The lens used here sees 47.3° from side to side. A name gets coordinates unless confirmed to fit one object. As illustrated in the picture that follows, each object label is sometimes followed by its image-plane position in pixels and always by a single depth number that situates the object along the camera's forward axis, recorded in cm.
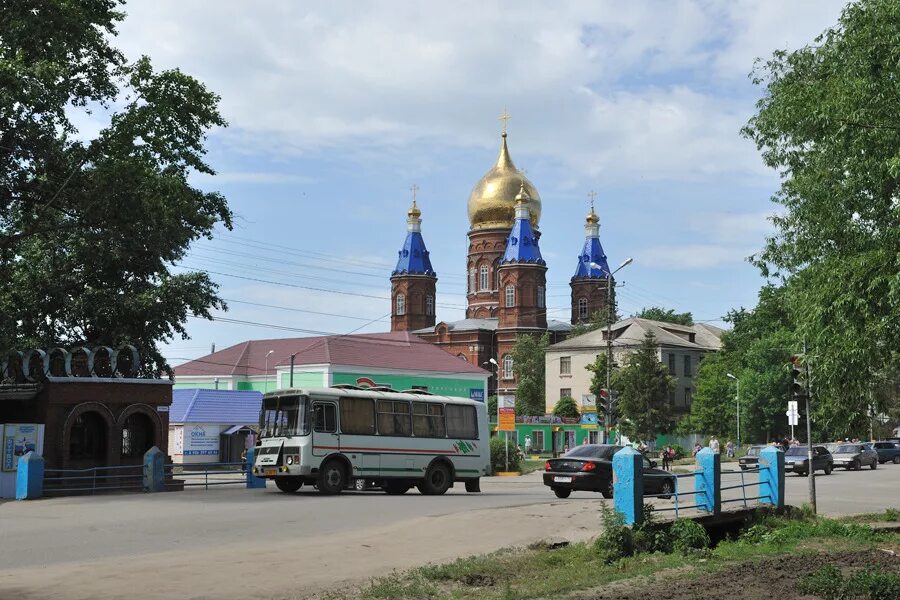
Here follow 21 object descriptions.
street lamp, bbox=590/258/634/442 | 4022
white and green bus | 2436
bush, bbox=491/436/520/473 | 4760
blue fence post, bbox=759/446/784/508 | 1997
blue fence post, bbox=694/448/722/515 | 1781
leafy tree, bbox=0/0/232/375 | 2294
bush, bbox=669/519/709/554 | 1533
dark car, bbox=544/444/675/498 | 2550
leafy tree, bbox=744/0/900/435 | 1723
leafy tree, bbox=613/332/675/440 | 7406
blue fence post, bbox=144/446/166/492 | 2747
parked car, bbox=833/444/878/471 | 4897
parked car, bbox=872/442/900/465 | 5884
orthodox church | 9775
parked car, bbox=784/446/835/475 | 4162
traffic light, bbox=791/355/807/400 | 2125
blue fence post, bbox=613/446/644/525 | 1510
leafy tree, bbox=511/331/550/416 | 9238
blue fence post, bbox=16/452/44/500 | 2470
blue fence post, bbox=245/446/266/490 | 2873
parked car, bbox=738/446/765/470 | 4246
